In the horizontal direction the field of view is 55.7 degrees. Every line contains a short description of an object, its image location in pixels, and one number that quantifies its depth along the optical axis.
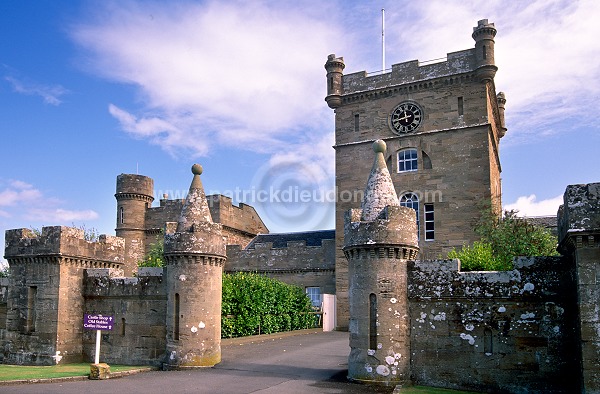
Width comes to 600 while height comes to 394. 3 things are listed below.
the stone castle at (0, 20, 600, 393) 13.91
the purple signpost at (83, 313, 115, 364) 17.91
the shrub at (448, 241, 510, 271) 22.41
